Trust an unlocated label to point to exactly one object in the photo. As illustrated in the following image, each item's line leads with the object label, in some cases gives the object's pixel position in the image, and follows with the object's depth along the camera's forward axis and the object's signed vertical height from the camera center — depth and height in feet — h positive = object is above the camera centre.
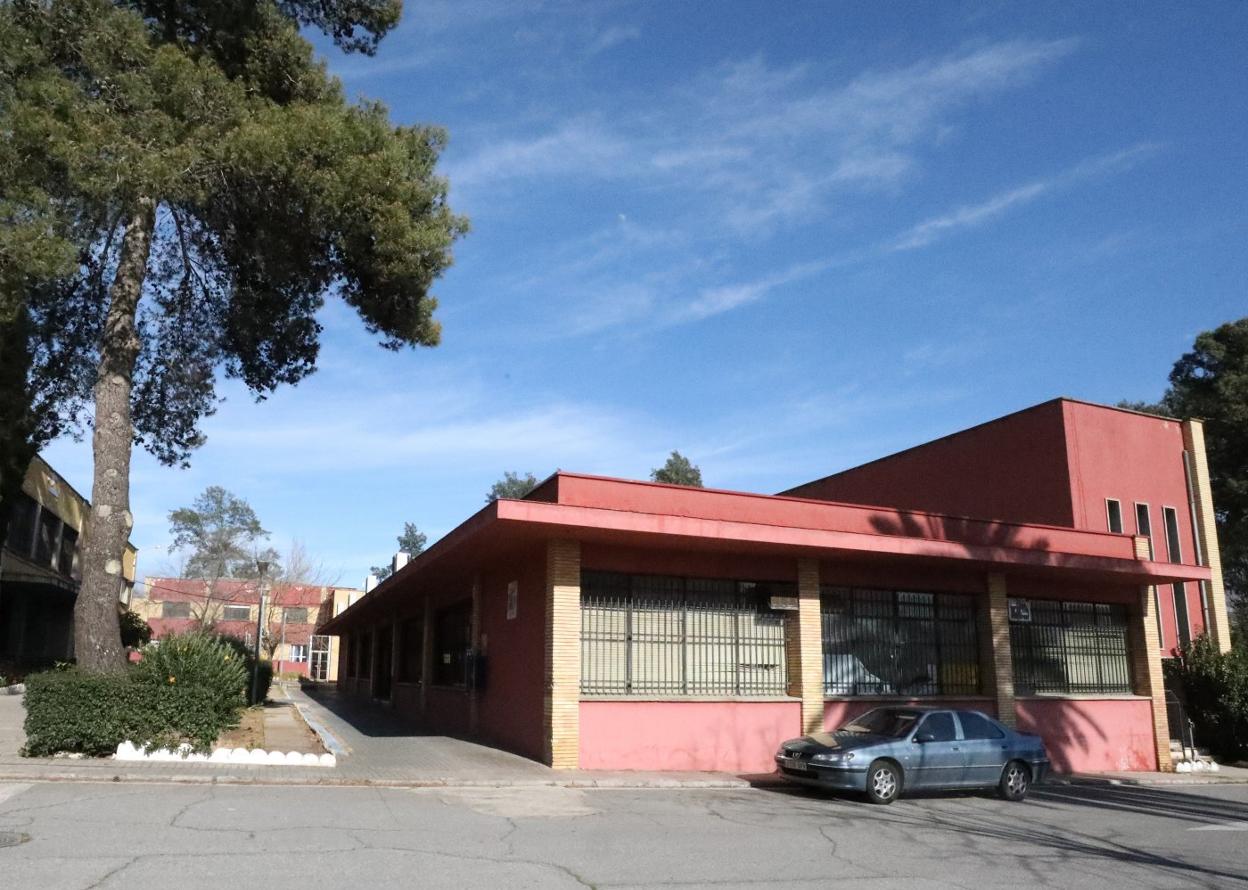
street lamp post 82.12 -0.24
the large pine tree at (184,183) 48.49 +23.91
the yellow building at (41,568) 105.09 +10.19
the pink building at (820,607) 52.95 +3.43
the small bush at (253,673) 83.05 -0.61
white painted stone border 45.65 -4.17
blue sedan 44.42 -4.10
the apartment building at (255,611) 236.43 +12.04
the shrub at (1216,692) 74.79 -2.16
